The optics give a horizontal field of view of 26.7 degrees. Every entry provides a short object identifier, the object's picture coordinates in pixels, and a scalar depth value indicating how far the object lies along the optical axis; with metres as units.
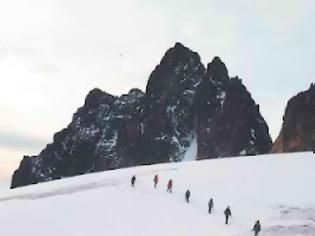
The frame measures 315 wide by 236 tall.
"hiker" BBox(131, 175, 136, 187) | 51.72
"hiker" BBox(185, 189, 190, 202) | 46.16
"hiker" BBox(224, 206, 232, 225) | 40.41
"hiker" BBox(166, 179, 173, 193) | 49.20
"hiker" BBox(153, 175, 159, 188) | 51.06
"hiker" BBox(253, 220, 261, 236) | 37.35
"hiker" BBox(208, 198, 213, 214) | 43.16
